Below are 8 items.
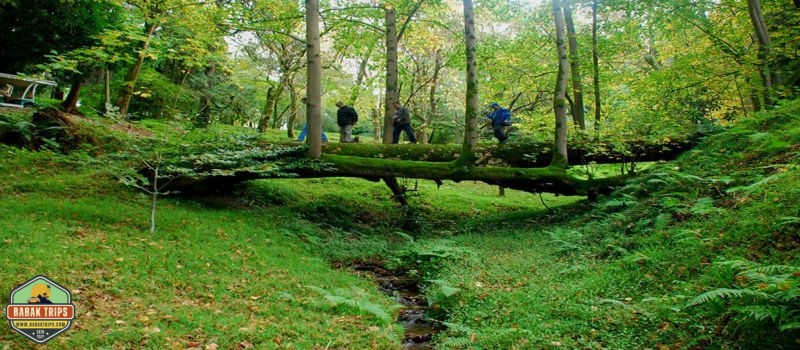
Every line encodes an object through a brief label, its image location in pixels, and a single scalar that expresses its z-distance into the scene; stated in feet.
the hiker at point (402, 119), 47.75
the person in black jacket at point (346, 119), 50.98
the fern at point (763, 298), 10.55
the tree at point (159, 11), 35.14
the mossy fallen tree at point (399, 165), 32.83
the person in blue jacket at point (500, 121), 45.17
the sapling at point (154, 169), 24.91
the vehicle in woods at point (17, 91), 41.53
